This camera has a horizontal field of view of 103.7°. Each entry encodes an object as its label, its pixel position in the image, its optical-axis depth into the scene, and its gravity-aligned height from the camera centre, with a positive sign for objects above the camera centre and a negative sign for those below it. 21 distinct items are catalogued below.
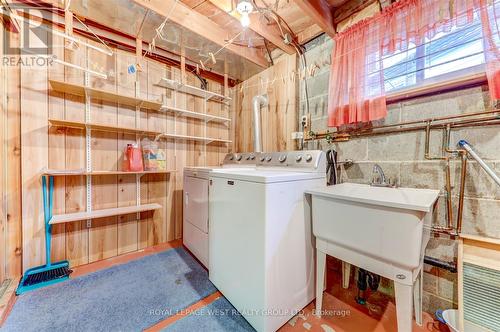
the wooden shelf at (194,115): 2.19 +0.59
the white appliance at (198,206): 1.74 -0.42
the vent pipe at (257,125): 2.26 +0.44
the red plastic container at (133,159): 1.92 +0.03
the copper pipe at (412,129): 1.10 +0.24
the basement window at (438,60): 1.14 +0.68
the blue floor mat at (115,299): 1.23 -1.00
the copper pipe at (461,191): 1.14 -0.16
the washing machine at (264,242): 1.13 -0.51
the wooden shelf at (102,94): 1.62 +0.62
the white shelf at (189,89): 2.17 +0.88
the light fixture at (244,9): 1.42 +1.13
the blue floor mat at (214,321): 1.21 -1.02
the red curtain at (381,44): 1.04 +0.82
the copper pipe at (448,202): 1.20 -0.23
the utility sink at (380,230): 0.88 -0.34
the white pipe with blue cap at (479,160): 1.02 +0.02
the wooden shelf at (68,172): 1.55 -0.09
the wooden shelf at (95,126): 1.64 +0.32
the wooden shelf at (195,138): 2.29 +0.30
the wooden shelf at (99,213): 1.63 -0.47
